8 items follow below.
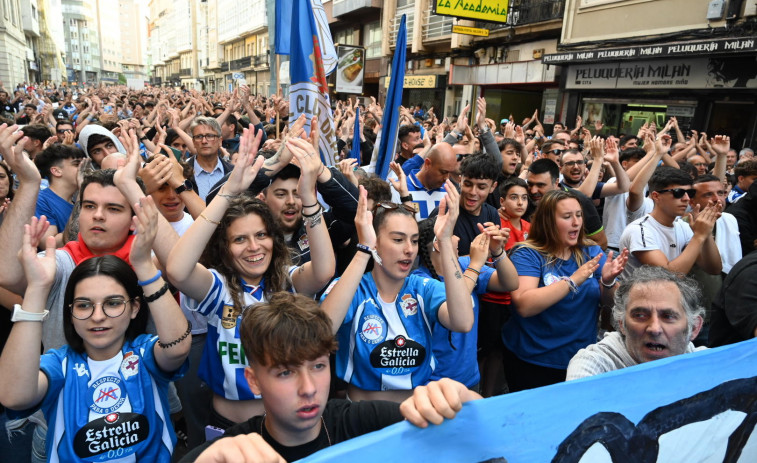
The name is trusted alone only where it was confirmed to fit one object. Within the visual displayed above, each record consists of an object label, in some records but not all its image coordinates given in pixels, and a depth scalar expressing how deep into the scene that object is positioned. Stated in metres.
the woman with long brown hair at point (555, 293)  2.76
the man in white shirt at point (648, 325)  2.02
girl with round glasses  1.79
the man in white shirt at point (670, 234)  3.18
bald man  4.20
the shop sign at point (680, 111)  11.85
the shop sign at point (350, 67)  8.96
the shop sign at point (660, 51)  9.77
